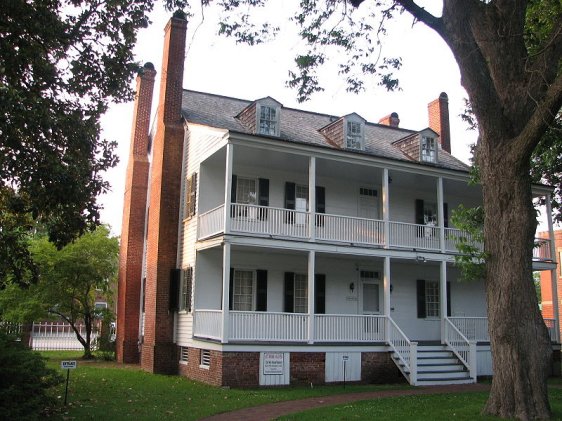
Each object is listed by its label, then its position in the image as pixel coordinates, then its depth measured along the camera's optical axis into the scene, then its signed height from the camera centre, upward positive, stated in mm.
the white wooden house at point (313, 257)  16938 +2023
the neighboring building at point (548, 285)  41562 +2671
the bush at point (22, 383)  8930 -1242
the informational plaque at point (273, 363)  16344 -1296
